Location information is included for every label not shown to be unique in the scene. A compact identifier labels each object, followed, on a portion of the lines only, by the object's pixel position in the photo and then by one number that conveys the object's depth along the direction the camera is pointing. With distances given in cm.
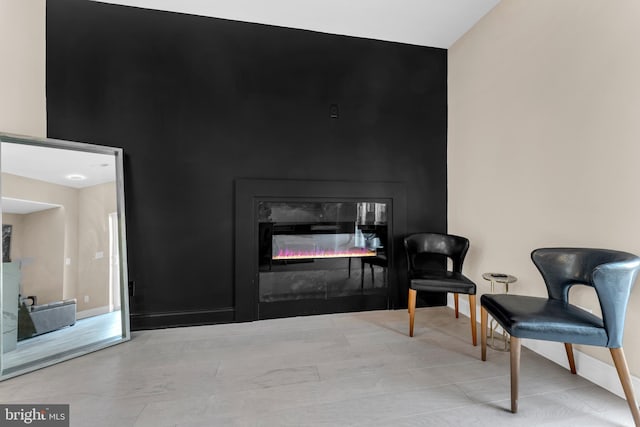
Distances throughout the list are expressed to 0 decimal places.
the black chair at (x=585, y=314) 136
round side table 206
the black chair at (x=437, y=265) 222
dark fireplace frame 259
